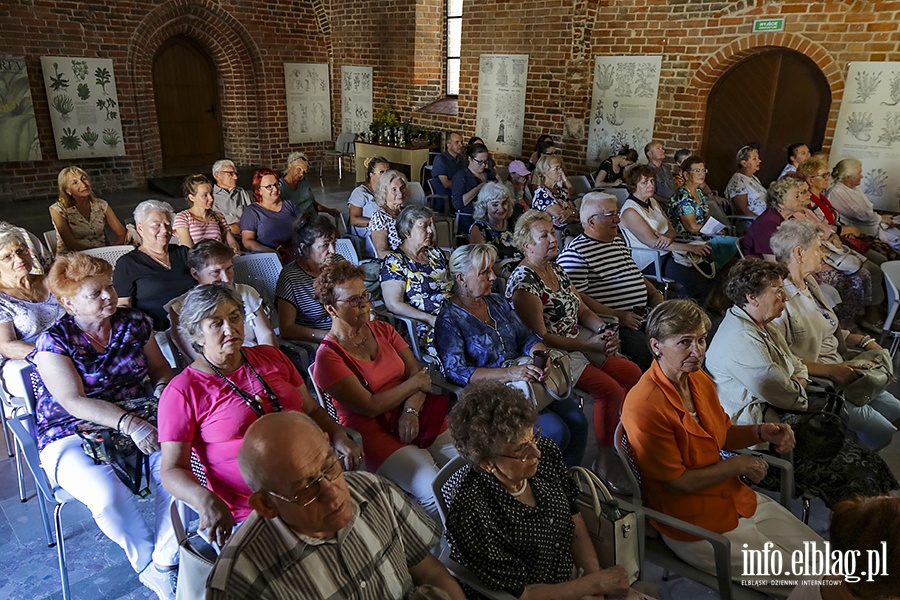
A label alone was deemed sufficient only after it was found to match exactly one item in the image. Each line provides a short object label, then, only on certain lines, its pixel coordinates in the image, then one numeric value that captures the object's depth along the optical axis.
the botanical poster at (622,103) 7.51
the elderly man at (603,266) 3.63
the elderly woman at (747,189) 6.09
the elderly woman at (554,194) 5.34
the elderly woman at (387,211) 4.39
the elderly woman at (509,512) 1.70
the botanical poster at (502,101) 8.41
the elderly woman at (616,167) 7.06
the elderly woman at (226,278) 3.03
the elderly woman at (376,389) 2.37
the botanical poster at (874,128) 6.16
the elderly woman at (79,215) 4.63
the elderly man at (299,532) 1.44
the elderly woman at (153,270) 3.33
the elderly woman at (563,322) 2.95
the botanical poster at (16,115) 7.76
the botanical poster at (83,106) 8.23
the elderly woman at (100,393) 2.15
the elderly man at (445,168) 6.74
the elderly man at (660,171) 6.57
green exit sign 6.54
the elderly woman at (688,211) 5.37
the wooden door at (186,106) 9.70
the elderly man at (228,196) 5.23
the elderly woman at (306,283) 3.36
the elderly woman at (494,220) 4.70
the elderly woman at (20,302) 2.84
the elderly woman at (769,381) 2.46
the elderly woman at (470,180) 5.91
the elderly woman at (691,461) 2.00
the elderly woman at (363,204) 5.24
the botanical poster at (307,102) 10.75
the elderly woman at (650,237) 4.64
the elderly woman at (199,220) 4.44
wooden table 8.93
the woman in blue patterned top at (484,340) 2.69
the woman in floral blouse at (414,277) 3.45
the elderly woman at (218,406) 1.95
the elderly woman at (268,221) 4.58
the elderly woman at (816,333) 2.87
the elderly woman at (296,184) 5.53
